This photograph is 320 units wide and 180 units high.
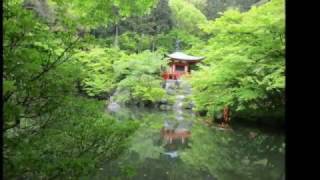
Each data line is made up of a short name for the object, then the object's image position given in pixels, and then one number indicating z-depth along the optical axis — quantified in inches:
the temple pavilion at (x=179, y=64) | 1038.4
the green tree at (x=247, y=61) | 419.5
